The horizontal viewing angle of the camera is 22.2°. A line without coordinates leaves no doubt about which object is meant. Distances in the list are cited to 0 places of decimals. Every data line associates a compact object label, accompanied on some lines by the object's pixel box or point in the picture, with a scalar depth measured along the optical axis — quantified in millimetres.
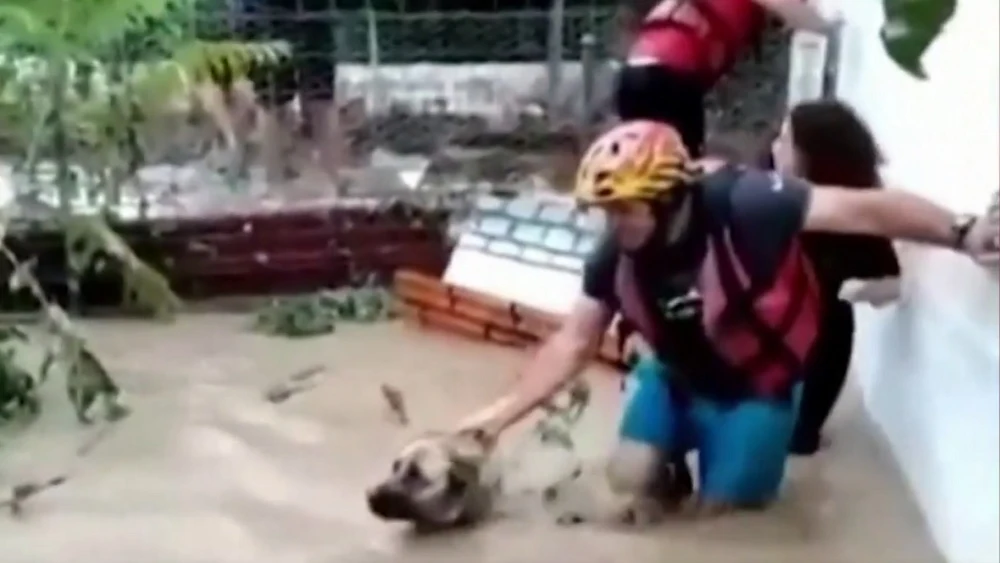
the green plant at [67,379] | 7195
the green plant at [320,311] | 8046
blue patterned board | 8040
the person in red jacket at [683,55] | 6951
